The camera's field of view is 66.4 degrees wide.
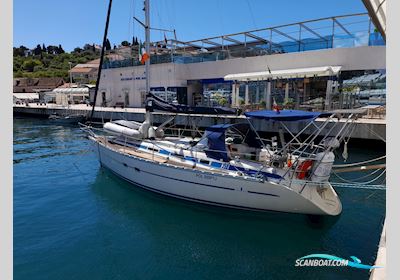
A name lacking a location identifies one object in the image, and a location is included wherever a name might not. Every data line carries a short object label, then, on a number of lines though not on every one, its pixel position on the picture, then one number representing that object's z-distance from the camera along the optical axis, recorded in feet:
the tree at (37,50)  472.85
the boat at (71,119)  113.80
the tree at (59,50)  486.34
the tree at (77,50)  508.12
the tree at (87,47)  531.09
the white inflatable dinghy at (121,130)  44.66
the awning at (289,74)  72.91
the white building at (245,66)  77.36
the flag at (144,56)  43.34
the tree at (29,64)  369.75
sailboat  29.27
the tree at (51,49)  490.08
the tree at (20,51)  439.88
